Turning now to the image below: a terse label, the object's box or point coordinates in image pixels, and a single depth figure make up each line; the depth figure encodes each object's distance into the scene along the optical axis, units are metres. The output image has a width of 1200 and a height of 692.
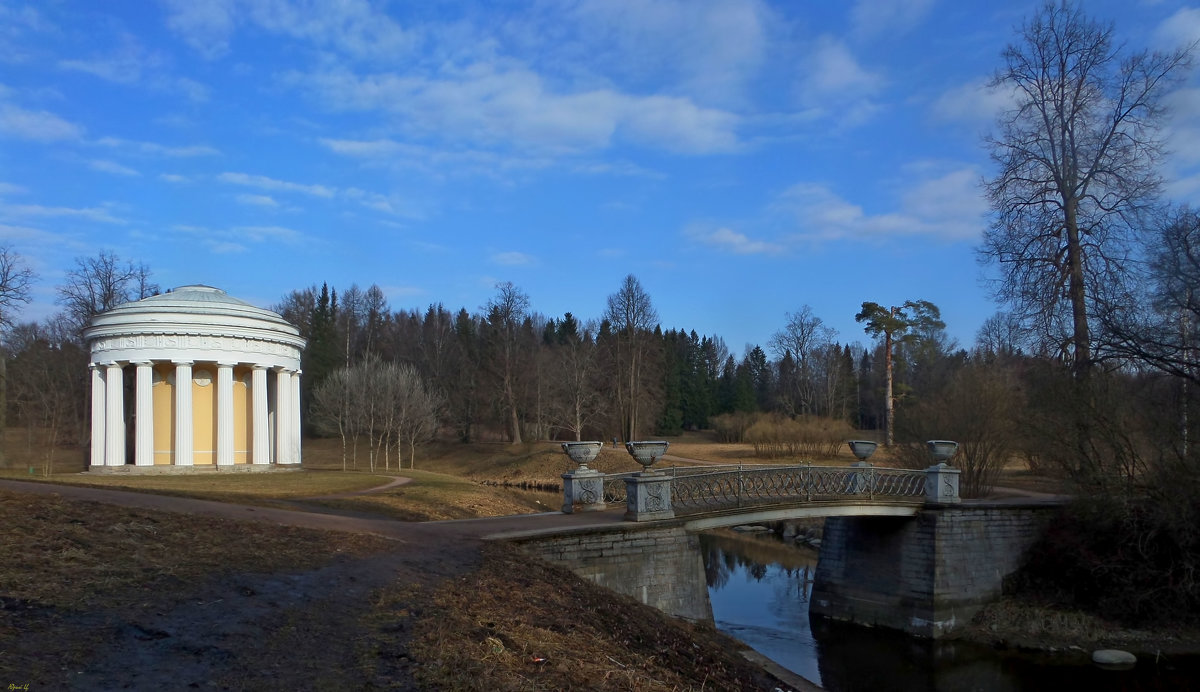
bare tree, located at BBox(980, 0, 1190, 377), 21.78
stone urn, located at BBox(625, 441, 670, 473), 15.32
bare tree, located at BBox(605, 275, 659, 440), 55.81
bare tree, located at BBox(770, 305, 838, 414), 71.12
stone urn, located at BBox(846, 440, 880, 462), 19.14
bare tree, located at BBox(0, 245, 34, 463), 34.03
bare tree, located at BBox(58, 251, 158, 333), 43.94
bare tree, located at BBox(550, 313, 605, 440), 56.31
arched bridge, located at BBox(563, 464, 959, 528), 15.20
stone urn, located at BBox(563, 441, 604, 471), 15.41
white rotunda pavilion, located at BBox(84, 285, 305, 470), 32.53
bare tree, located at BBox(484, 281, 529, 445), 57.19
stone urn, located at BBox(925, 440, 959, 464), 20.12
